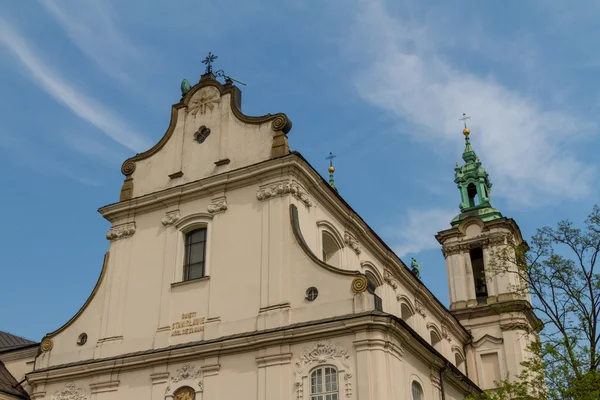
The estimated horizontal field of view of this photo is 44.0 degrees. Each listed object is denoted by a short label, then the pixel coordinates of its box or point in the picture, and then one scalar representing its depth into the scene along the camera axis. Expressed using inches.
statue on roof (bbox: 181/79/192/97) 955.9
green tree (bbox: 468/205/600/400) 666.2
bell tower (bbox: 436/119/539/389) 1263.5
